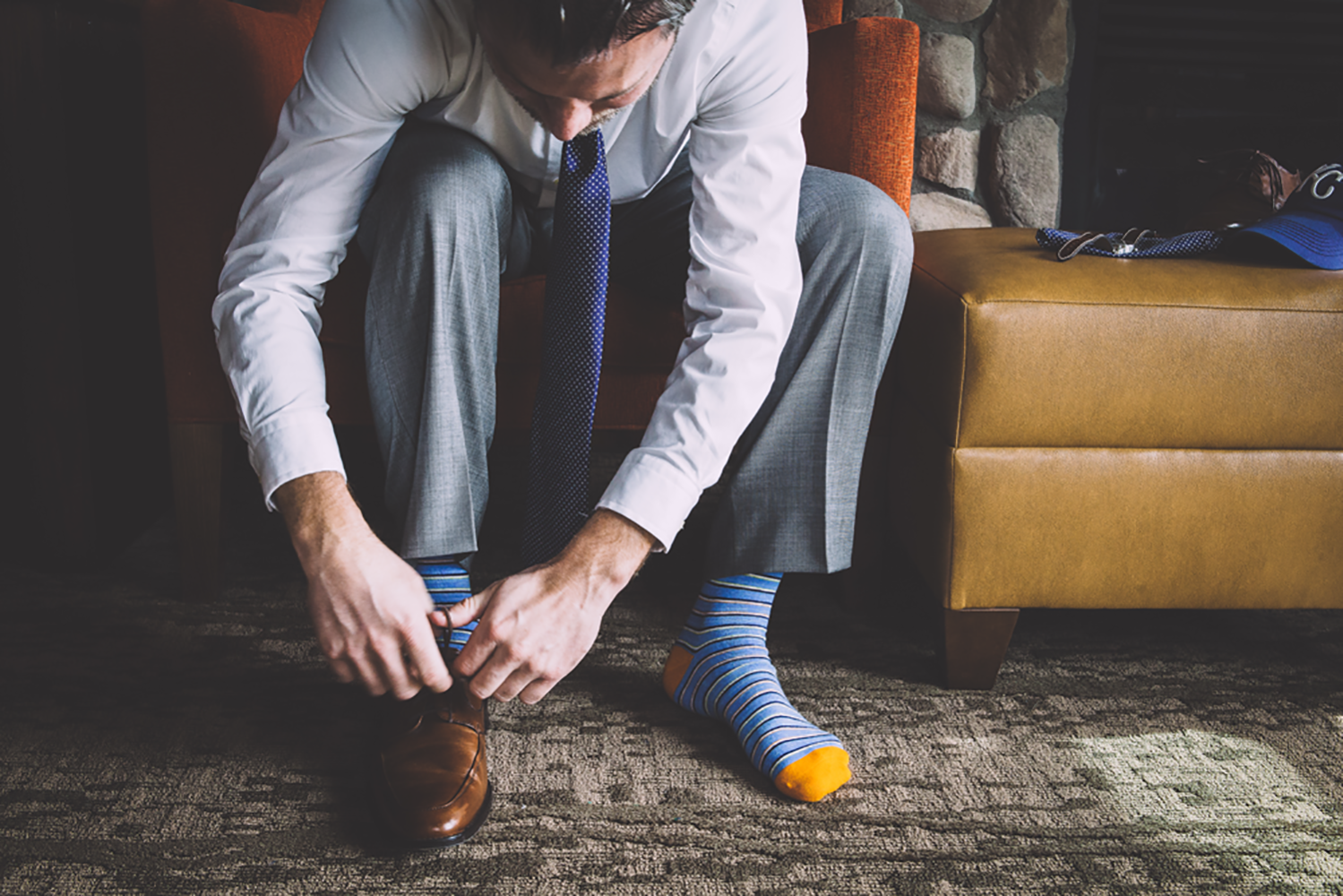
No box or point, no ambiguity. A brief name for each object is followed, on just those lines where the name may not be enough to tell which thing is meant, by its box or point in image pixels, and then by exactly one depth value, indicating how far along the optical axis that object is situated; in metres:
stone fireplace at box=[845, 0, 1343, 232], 1.72
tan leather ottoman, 0.85
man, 0.62
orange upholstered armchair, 0.92
